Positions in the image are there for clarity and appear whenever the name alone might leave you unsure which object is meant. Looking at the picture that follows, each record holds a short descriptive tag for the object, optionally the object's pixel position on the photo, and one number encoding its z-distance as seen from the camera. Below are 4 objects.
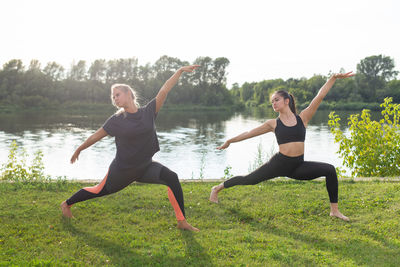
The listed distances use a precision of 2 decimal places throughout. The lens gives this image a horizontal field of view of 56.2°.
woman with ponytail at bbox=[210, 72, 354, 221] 5.39
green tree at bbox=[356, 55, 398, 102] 109.25
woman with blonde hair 4.91
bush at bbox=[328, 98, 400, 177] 9.05
